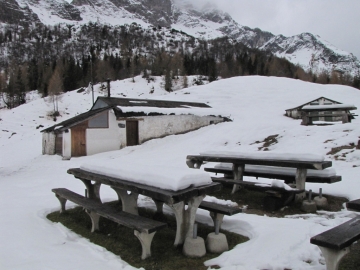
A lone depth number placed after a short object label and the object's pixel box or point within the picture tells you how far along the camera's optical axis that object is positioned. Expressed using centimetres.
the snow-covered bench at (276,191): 539
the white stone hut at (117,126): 1736
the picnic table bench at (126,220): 354
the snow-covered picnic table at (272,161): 529
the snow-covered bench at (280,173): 565
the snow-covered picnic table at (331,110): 1410
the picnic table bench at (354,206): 321
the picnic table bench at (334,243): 262
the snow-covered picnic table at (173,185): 359
